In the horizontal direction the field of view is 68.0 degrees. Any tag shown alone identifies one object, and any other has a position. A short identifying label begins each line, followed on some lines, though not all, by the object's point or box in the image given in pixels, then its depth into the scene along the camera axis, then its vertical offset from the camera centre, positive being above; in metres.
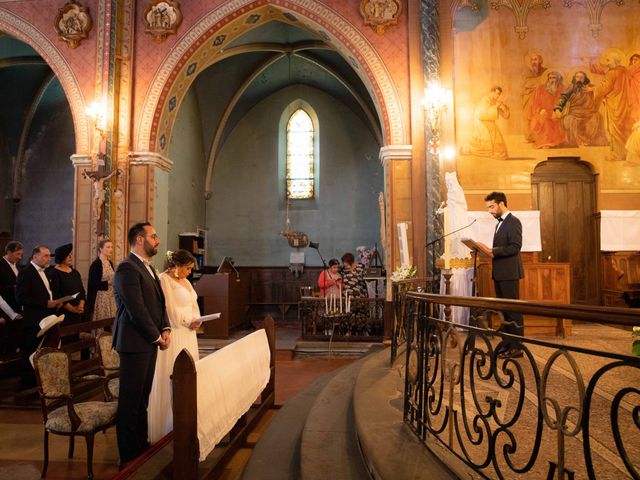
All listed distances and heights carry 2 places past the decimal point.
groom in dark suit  3.15 -0.54
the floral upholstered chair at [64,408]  3.16 -1.01
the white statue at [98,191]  8.26 +1.30
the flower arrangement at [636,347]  2.69 -0.48
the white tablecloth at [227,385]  2.91 -0.88
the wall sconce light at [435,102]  7.85 +2.69
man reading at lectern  4.59 +0.10
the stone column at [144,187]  8.72 +1.46
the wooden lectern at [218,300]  8.20 -0.62
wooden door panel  8.19 +0.84
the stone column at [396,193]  8.23 +1.23
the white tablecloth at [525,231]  7.46 +0.52
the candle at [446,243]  4.96 +0.22
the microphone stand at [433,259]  7.62 +0.07
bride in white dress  3.53 -0.54
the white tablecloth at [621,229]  7.75 +0.56
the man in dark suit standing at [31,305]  5.11 -0.43
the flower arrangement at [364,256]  10.98 +0.19
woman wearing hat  5.48 -0.22
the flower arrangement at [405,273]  6.41 -0.12
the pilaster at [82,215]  8.49 +0.91
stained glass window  14.38 +3.31
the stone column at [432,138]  7.82 +2.09
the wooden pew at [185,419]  2.56 -0.84
